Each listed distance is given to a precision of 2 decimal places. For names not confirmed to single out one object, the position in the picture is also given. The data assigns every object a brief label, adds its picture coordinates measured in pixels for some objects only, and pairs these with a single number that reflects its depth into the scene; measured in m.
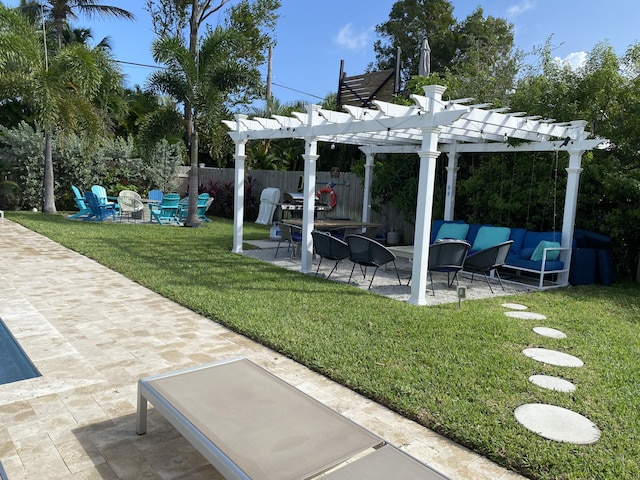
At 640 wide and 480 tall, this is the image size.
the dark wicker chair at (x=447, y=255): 7.25
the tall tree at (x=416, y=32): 26.47
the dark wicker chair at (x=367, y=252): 7.40
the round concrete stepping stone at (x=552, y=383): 3.96
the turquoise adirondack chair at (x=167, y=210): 15.23
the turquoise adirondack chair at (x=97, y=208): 14.45
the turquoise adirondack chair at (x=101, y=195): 14.61
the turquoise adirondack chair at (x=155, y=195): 16.72
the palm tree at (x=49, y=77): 13.26
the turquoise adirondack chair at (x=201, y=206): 15.87
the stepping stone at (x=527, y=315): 6.15
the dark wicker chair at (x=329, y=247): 7.90
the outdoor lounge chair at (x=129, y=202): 15.10
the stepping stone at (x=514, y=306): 6.67
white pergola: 6.44
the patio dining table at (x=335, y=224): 9.94
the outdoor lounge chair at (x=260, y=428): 2.14
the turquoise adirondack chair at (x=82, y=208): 14.58
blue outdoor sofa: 8.23
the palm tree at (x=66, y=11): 17.50
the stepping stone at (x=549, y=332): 5.41
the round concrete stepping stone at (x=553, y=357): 4.55
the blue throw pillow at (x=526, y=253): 8.61
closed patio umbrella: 12.73
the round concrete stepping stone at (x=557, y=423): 3.20
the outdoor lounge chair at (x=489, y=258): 7.60
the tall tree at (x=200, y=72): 13.31
